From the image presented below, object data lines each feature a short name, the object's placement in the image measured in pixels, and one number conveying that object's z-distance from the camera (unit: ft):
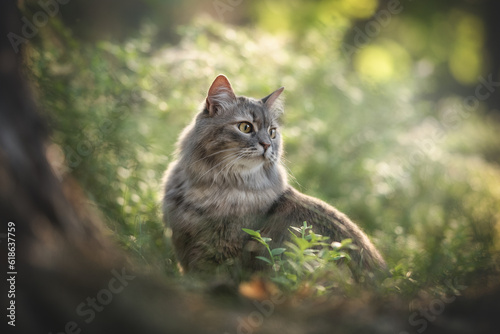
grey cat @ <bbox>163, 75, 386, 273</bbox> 13.78
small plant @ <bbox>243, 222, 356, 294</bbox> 13.30
